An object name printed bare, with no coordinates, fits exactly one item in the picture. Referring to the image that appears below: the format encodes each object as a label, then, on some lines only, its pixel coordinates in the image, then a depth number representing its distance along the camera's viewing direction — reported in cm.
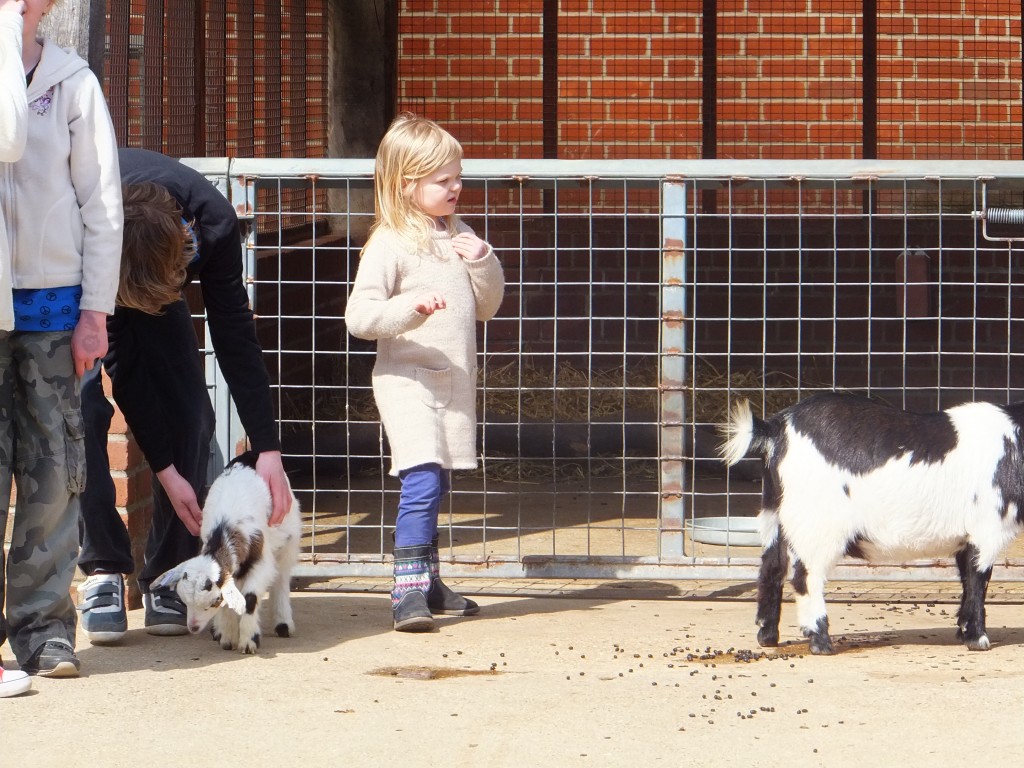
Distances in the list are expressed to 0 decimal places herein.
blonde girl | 916
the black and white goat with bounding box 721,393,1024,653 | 835
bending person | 856
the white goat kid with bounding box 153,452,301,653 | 837
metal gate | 1038
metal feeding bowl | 1147
